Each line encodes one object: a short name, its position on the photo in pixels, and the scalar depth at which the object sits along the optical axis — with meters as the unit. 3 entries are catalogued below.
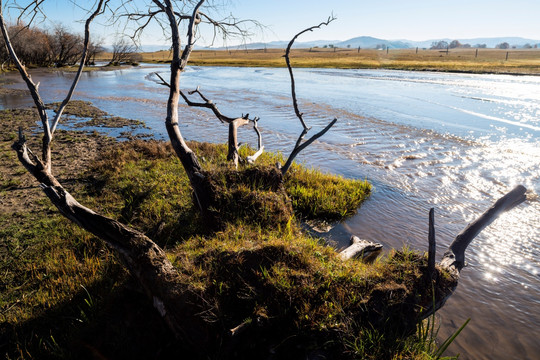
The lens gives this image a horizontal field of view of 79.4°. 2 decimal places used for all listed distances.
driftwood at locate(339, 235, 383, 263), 5.04
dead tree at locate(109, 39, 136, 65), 66.56
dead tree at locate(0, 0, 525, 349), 3.35
